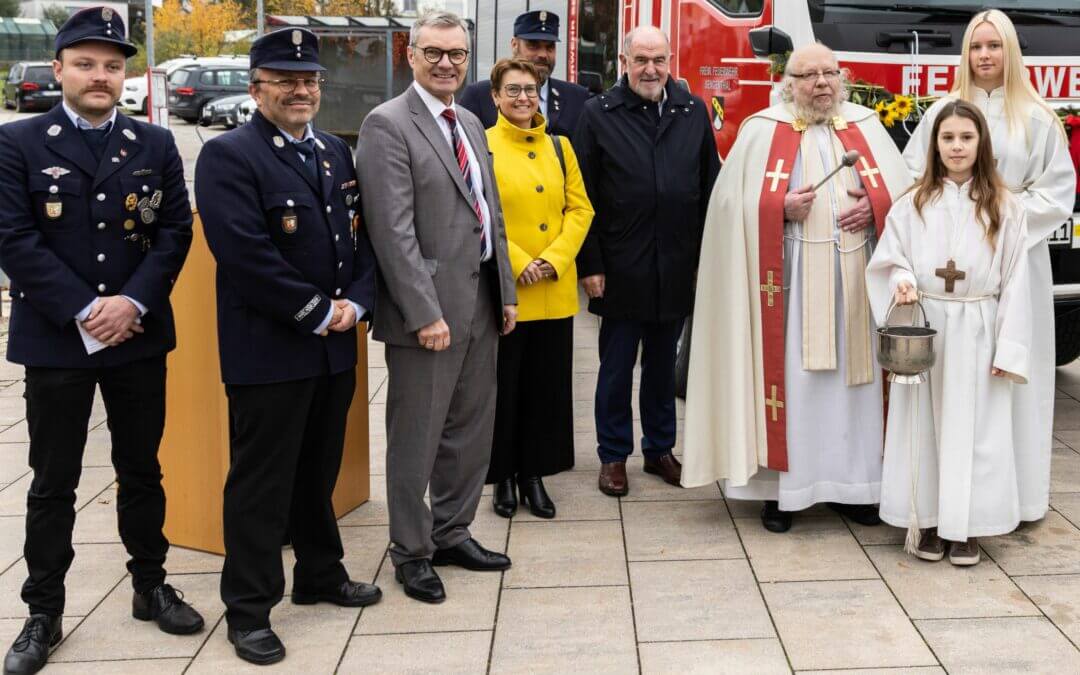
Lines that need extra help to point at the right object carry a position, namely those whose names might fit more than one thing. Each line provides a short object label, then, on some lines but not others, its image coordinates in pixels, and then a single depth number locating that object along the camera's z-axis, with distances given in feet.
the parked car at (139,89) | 107.55
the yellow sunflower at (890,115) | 18.17
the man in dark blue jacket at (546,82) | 19.77
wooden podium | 14.33
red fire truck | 19.01
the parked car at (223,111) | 85.92
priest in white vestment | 15.51
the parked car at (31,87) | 110.83
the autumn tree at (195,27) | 149.59
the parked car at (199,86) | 99.04
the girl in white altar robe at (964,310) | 14.37
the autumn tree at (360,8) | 110.73
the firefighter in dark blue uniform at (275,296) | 11.77
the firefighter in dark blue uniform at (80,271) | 11.60
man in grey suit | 13.25
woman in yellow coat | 15.44
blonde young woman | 15.33
